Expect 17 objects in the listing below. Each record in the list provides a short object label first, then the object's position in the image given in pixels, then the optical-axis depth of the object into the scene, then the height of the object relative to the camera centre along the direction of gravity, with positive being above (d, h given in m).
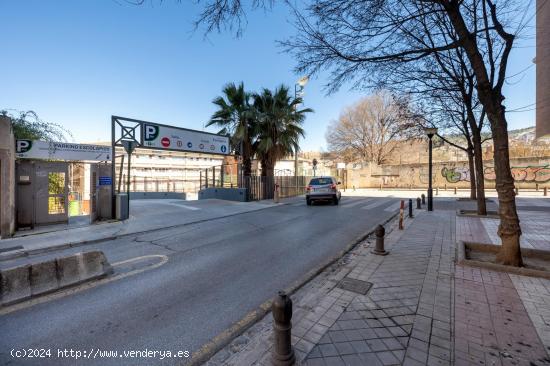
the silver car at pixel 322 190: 14.77 -0.42
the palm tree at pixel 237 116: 16.25 +4.45
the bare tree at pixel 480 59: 4.43 +2.38
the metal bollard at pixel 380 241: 5.45 -1.30
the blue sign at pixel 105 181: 9.71 +0.13
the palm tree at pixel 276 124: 16.75 +3.99
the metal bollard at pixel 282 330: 2.18 -1.29
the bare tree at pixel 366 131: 32.56 +7.13
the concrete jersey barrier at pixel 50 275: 3.42 -1.37
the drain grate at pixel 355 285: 3.74 -1.60
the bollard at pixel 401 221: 7.94 -1.24
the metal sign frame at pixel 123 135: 10.04 +2.08
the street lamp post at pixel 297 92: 17.75 +6.55
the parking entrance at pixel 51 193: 8.18 -0.31
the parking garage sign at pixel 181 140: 11.75 +2.35
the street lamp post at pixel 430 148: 11.69 +1.67
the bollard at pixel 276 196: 16.60 -0.85
